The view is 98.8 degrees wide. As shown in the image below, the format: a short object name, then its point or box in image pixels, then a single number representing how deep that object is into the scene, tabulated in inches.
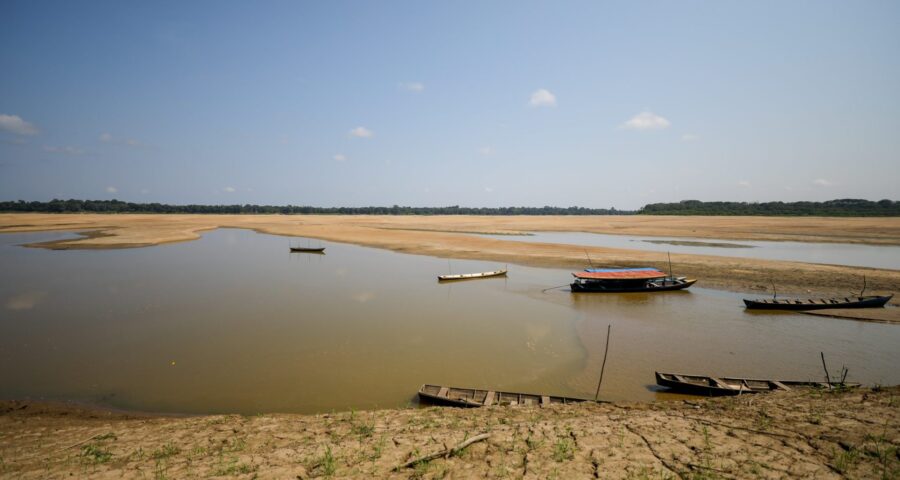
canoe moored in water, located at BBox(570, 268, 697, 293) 942.4
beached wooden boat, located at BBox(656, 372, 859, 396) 410.6
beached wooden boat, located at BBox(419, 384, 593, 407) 378.3
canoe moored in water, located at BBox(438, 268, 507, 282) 1017.5
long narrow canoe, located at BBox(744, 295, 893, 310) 773.9
